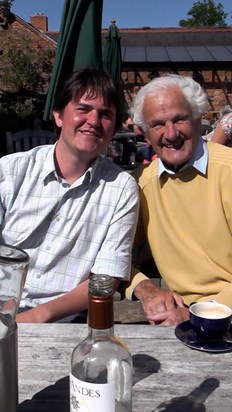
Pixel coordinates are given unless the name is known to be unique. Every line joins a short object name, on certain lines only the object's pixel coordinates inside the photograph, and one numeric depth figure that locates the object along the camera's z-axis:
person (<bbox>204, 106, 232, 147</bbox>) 3.80
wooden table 1.03
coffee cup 1.29
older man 1.98
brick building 18.64
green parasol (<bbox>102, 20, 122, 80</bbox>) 5.80
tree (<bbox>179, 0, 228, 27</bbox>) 58.81
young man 1.86
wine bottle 0.77
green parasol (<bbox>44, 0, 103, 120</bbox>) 3.34
